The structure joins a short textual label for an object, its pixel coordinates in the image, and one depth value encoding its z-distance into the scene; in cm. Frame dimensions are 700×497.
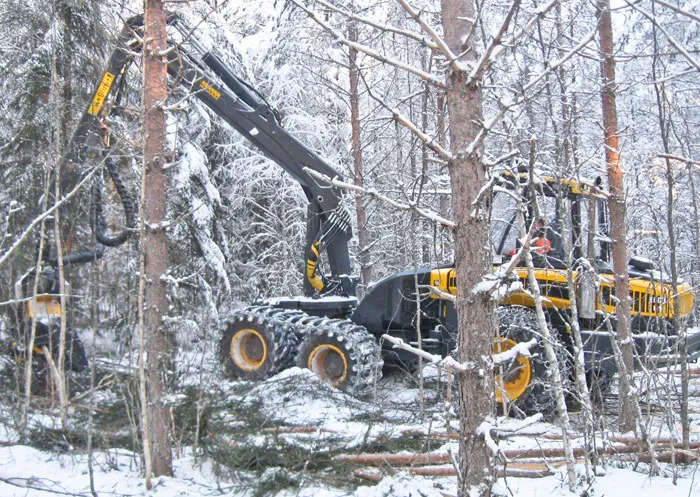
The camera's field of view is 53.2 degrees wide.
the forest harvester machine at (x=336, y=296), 841
